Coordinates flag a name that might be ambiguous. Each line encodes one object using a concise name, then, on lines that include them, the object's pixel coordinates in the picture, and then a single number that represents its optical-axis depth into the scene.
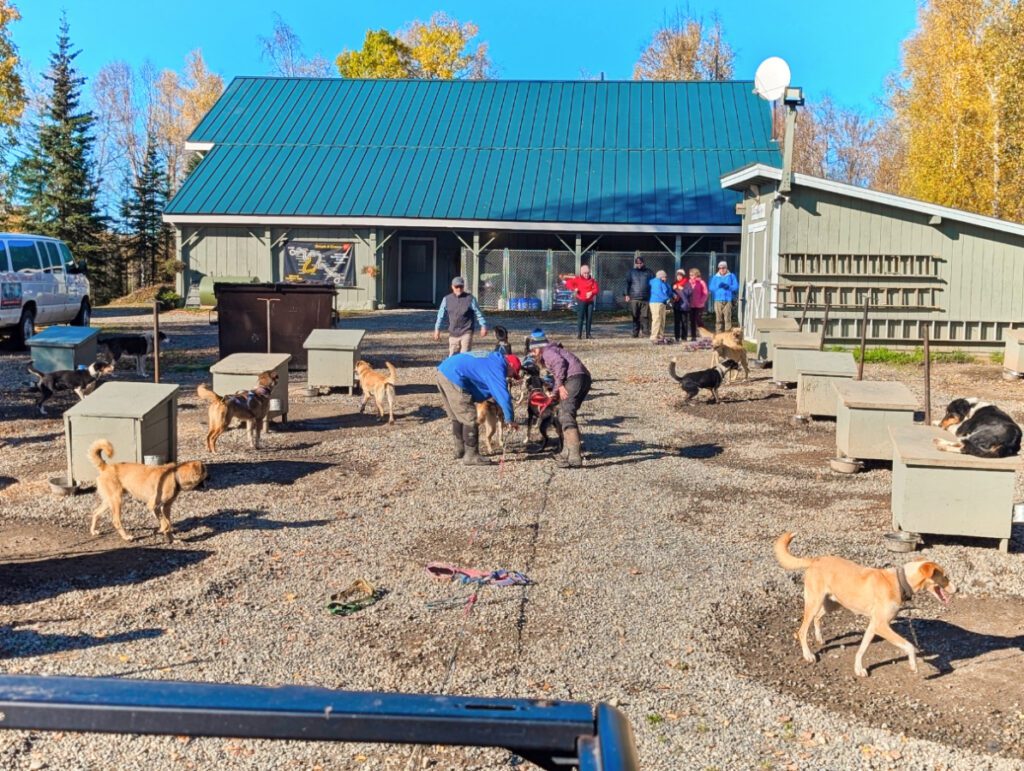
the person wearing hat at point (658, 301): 23.84
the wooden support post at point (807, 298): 21.88
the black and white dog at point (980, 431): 9.41
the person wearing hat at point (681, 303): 23.97
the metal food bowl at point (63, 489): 10.44
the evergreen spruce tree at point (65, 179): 43.38
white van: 20.78
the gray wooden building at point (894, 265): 22.14
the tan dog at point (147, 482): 8.77
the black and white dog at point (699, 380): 16.12
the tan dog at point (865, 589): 6.28
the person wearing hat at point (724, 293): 23.20
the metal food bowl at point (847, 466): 11.85
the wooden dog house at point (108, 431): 10.52
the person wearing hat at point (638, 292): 24.86
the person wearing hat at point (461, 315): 16.61
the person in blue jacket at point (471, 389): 11.62
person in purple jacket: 11.76
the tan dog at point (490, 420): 12.10
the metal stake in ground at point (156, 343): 14.13
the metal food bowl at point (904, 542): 8.88
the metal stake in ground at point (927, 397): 12.13
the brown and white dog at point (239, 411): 12.20
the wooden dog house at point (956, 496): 8.81
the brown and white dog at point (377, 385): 14.37
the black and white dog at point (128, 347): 17.67
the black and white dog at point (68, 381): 14.98
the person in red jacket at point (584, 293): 24.11
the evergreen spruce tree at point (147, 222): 48.16
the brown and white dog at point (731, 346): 17.92
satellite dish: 20.89
